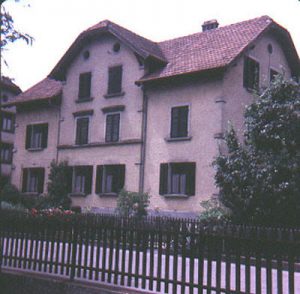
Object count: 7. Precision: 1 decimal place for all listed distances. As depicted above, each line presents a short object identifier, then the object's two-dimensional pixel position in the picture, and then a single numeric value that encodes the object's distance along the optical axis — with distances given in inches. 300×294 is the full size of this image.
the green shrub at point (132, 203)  874.1
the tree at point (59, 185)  1044.5
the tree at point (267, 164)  629.0
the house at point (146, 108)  868.6
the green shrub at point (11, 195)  1106.1
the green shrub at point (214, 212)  680.4
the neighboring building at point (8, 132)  1648.9
